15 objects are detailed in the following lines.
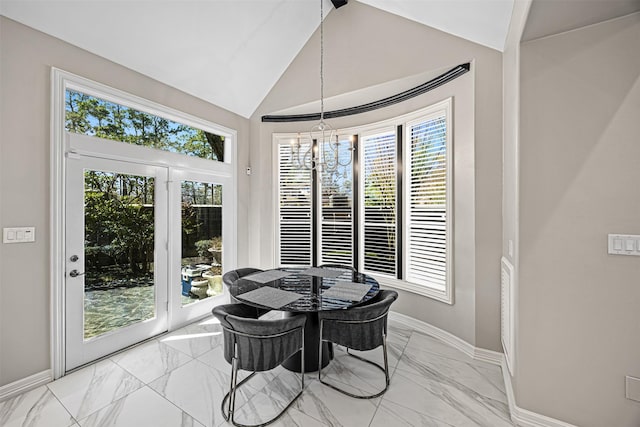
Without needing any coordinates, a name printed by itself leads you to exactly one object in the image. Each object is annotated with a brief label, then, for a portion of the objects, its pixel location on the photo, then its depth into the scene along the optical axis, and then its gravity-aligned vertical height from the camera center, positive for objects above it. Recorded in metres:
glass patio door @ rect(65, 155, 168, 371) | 2.52 -0.45
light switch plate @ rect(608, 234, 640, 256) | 1.60 -0.18
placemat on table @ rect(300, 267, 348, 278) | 3.03 -0.68
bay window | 3.13 +0.10
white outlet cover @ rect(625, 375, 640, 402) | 1.62 -1.03
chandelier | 2.77 +1.07
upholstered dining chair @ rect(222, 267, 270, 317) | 2.75 -0.71
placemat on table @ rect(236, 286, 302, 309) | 2.16 -0.71
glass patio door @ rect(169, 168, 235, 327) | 3.38 -0.40
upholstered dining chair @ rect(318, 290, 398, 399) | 2.11 -0.91
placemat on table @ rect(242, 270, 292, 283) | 2.81 -0.68
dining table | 2.15 -0.71
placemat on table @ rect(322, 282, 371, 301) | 2.31 -0.70
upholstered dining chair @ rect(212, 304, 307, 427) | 1.83 -0.90
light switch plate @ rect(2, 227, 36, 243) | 2.13 -0.18
